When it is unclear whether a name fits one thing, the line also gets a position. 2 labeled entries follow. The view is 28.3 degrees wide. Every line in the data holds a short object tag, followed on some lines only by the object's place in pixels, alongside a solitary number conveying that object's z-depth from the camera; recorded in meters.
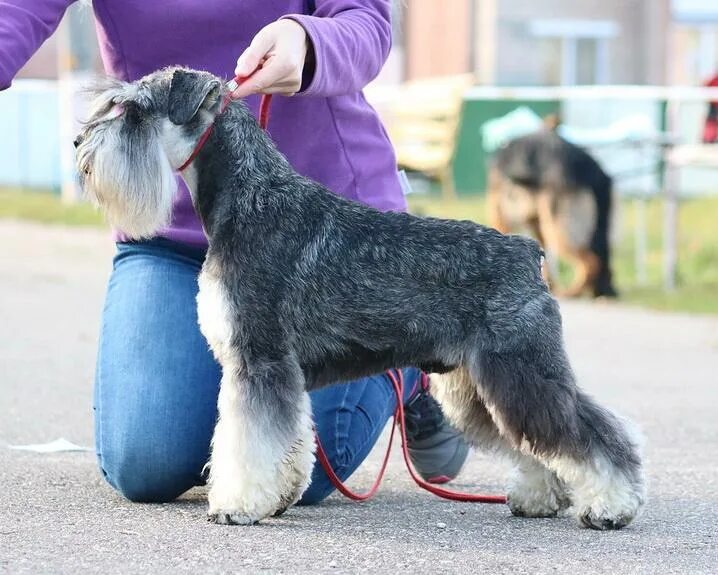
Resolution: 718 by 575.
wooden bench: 17.53
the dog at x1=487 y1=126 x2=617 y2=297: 11.61
